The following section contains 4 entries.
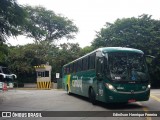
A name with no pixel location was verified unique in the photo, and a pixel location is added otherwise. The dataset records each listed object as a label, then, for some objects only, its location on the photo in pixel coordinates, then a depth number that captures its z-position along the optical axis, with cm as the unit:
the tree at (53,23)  3379
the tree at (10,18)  898
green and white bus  702
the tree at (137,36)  2114
